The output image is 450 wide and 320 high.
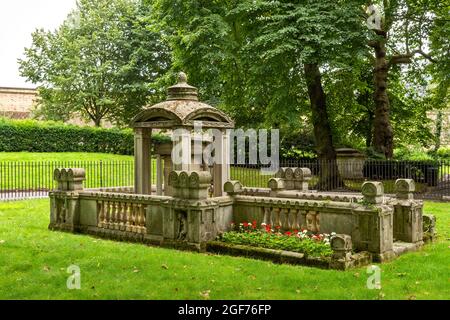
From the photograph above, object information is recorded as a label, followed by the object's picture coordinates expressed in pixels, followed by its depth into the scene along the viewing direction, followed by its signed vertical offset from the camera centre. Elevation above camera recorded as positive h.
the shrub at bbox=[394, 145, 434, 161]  31.84 +0.43
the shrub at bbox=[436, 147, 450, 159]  38.01 +0.94
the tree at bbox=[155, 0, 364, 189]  19.83 +4.74
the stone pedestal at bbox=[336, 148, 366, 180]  26.83 -0.11
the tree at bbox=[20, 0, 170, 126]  39.62 +8.13
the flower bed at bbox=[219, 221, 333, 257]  9.31 -1.51
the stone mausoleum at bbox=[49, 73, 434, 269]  9.70 -0.94
